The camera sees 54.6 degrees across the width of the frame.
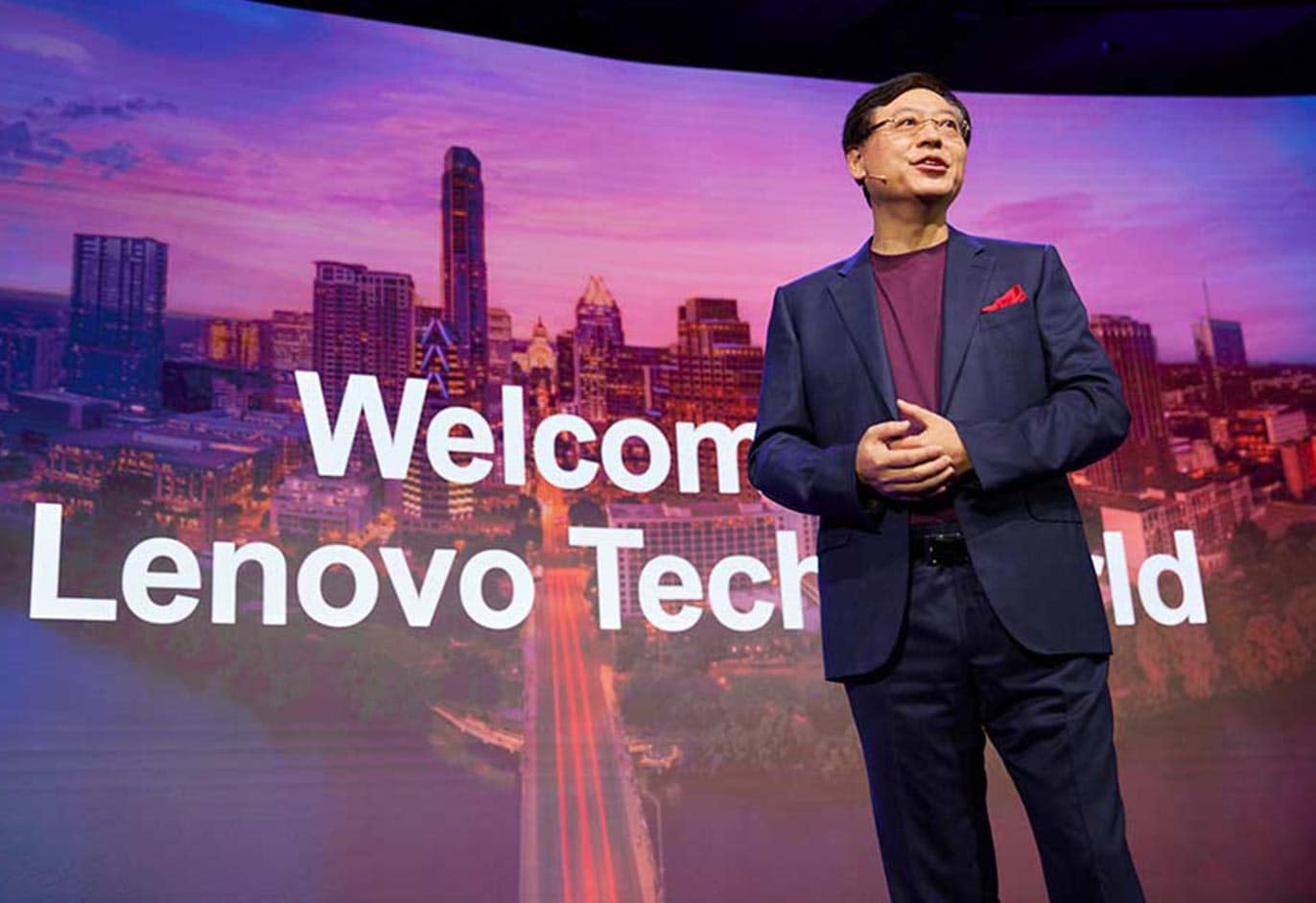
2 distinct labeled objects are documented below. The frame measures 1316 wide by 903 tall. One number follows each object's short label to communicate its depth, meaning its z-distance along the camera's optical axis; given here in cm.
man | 147
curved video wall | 323
